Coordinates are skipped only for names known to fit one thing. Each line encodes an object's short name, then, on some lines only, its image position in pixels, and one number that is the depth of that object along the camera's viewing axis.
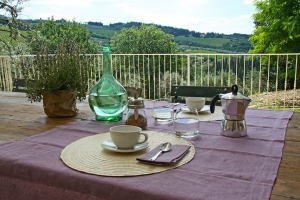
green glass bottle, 1.41
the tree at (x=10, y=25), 6.29
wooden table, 0.72
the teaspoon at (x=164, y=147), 0.91
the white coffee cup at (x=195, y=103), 1.58
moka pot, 1.14
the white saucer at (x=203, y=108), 1.60
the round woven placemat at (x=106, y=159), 0.80
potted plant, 1.50
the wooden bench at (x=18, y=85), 2.74
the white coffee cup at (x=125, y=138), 0.93
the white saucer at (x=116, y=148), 0.93
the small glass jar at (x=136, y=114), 1.24
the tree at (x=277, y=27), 8.62
